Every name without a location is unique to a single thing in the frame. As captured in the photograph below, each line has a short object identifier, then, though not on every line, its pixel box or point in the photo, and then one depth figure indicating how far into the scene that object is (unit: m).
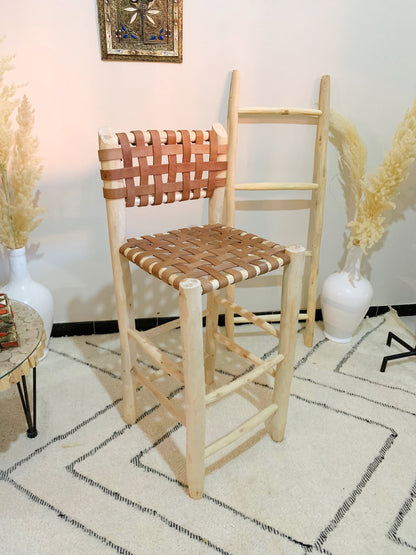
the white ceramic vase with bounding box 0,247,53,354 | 1.56
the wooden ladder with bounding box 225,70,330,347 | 1.54
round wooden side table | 0.99
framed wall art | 1.41
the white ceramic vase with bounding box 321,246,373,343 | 1.73
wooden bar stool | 0.97
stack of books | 1.06
